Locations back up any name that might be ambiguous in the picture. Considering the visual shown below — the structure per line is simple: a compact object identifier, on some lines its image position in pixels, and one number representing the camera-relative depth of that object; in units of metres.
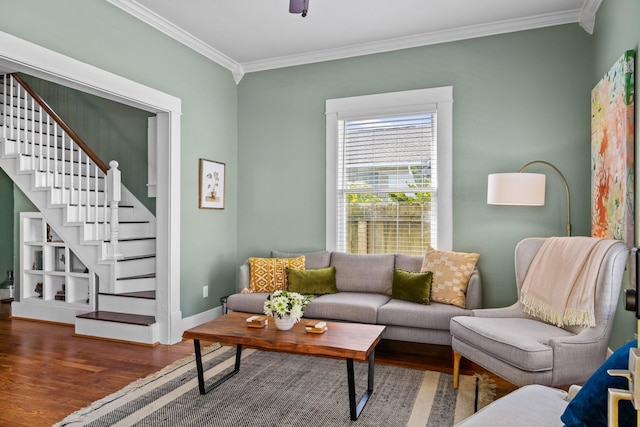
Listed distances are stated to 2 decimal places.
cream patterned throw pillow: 3.50
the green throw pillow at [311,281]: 3.92
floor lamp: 3.28
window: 4.05
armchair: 2.29
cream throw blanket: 2.45
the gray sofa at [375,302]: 3.32
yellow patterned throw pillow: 4.06
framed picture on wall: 4.35
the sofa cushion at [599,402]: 1.17
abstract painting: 2.58
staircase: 4.07
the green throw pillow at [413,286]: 3.54
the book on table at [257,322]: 2.82
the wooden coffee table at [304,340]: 2.40
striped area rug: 2.41
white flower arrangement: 2.69
